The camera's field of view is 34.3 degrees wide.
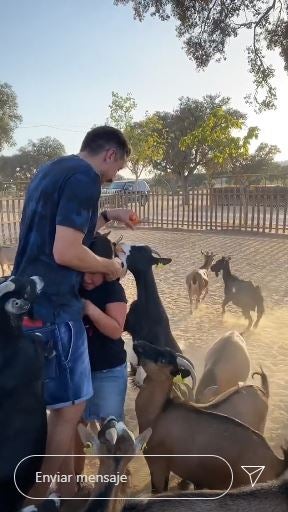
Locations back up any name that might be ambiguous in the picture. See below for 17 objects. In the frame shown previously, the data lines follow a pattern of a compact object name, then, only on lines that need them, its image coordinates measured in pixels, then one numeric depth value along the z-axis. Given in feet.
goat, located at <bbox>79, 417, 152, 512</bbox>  8.02
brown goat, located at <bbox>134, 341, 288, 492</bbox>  9.89
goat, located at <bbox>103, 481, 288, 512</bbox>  7.45
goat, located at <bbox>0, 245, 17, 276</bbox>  33.86
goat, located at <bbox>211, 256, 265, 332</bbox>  25.02
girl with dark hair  9.94
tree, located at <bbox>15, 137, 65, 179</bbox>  189.37
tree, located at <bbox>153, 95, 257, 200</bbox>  126.95
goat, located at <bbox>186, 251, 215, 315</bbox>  27.34
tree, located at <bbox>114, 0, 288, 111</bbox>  39.93
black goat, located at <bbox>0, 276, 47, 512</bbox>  7.78
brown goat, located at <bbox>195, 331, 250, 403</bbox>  15.01
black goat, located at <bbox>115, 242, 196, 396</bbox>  15.08
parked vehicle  71.48
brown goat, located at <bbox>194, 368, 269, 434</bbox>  12.11
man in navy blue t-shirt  8.21
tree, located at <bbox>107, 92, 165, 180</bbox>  101.71
